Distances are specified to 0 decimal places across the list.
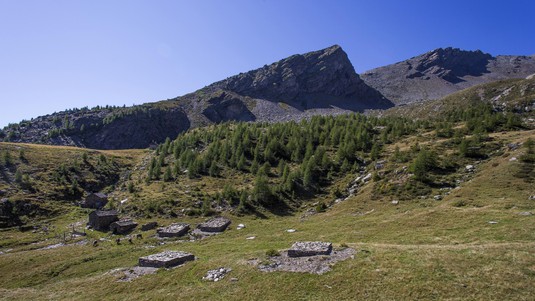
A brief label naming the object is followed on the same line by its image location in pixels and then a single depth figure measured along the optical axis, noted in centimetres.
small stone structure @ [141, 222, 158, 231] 6557
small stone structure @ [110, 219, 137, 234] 6588
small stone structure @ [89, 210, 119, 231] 7019
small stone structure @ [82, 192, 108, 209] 9050
